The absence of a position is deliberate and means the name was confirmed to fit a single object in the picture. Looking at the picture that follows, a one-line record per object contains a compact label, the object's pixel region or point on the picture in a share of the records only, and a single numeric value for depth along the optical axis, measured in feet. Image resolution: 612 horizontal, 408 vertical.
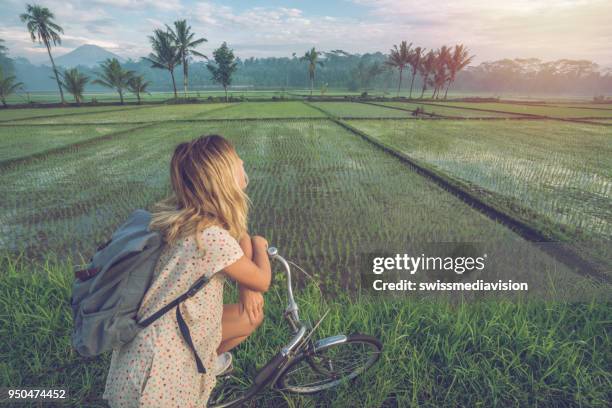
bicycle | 5.18
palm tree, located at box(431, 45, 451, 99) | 154.81
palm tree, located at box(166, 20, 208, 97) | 113.09
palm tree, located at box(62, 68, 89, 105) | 93.61
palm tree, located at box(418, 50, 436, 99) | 155.12
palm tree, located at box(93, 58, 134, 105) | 103.81
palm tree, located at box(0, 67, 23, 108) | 83.10
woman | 3.75
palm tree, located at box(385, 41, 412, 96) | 156.46
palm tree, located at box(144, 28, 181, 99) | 113.19
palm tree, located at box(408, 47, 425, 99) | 155.53
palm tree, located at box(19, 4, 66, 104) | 97.47
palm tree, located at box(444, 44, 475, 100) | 156.76
